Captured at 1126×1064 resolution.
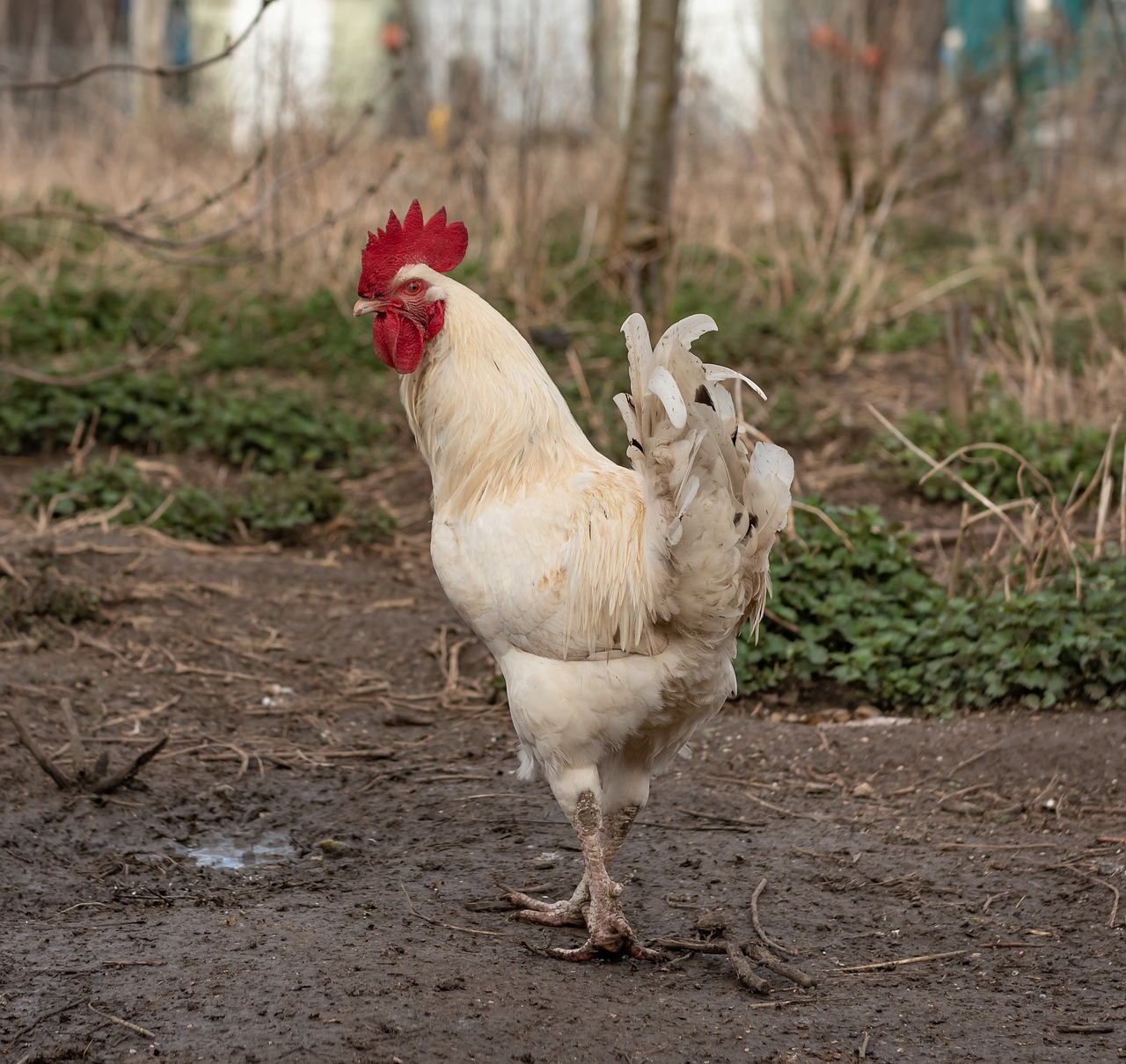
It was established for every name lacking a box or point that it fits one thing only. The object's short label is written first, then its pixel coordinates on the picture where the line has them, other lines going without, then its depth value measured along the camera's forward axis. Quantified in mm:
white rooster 2918
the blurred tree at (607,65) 11734
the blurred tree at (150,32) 16594
